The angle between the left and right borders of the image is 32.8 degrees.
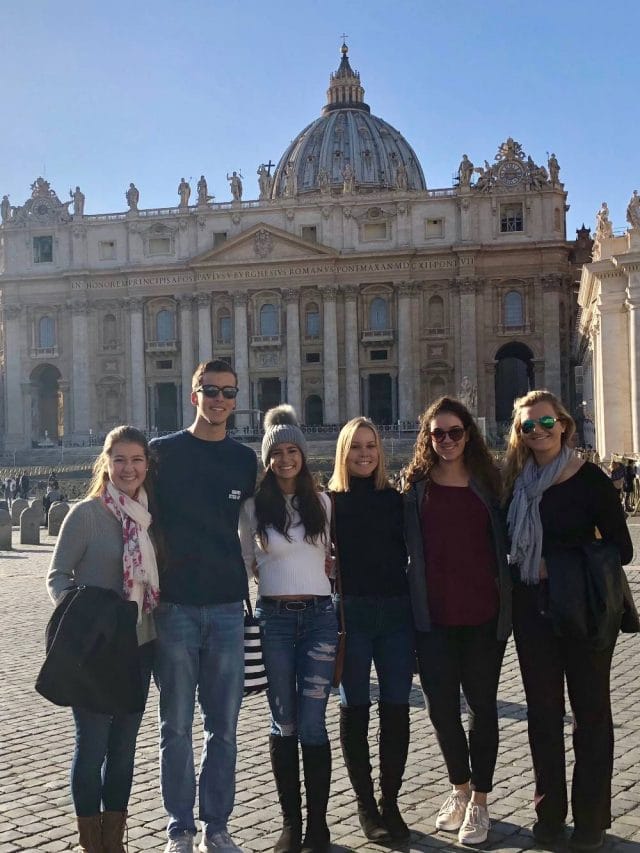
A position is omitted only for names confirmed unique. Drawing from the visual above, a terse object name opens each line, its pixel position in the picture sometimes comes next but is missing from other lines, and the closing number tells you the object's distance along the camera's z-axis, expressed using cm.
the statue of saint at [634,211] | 3186
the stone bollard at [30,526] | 2650
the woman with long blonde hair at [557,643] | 574
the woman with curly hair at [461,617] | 589
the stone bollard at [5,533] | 2503
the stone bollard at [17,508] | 3250
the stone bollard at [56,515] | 2831
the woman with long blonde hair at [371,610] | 593
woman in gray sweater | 527
